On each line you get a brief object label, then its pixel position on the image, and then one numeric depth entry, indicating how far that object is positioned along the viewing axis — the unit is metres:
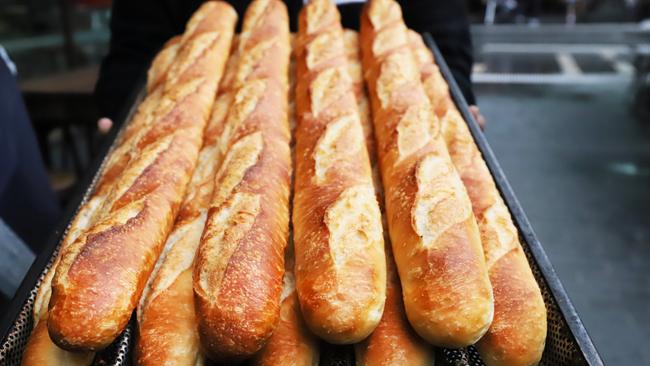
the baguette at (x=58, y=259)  0.99
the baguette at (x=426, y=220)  0.96
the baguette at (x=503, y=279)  0.99
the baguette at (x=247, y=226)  0.93
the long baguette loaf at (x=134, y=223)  0.96
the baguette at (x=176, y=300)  0.97
